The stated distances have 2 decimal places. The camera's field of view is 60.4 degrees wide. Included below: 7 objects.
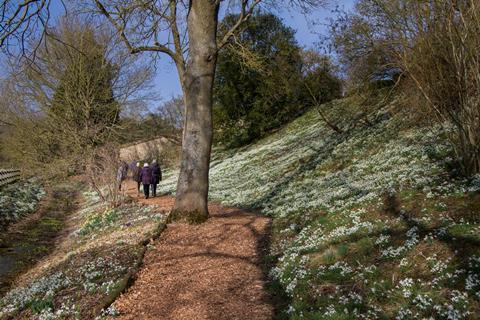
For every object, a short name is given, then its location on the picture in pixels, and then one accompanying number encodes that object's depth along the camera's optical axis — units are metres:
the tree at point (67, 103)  34.75
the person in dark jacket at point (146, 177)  26.89
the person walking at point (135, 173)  29.47
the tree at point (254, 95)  46.25
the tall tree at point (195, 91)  15.53
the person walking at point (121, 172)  24.22
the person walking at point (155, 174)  27.29
